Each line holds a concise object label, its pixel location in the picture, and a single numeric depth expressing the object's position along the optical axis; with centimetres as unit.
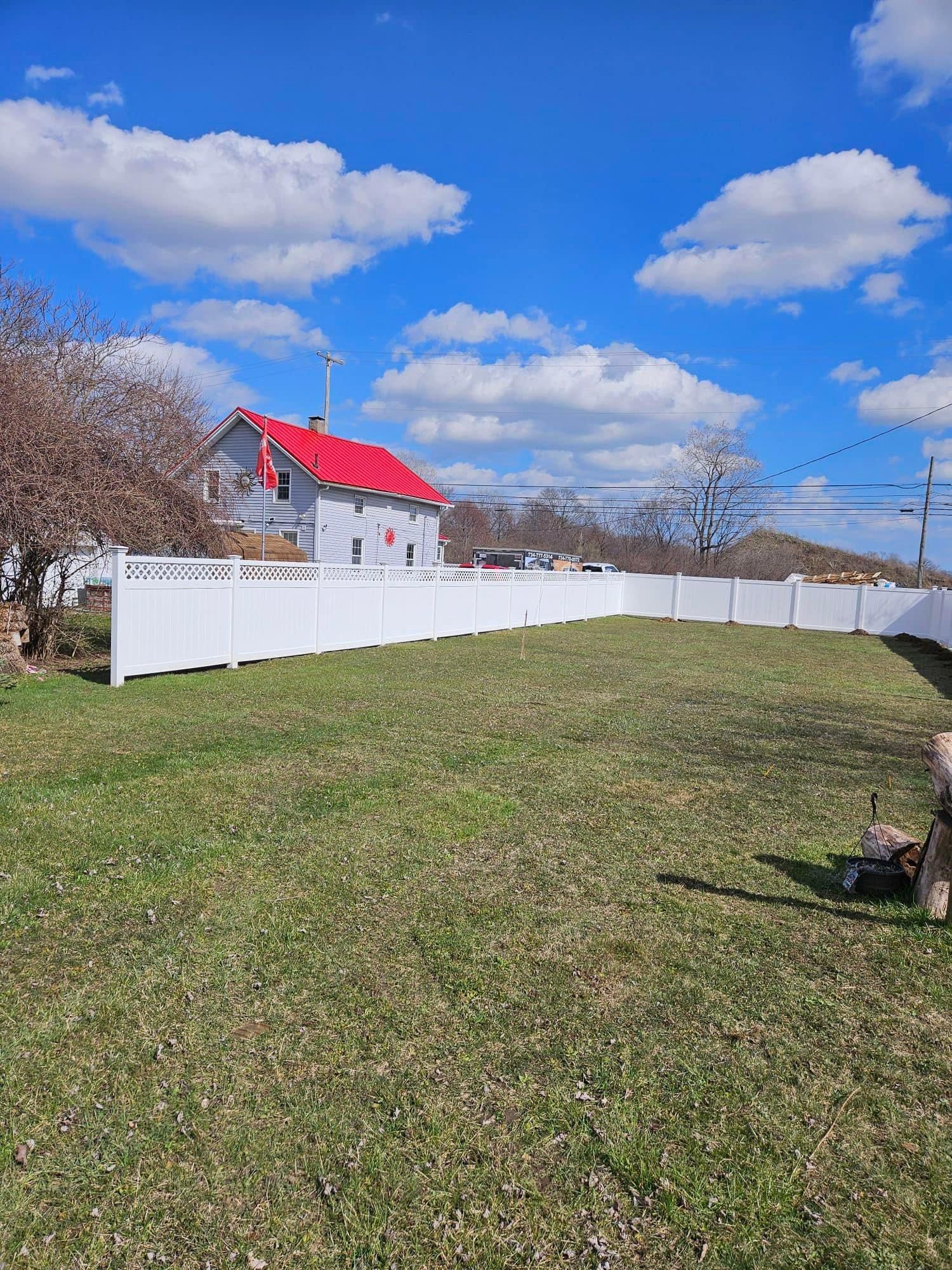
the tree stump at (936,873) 338
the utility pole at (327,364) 3347
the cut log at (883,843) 382
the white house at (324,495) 2588
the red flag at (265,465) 1631
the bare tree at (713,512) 4362
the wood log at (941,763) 321
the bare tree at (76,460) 866
